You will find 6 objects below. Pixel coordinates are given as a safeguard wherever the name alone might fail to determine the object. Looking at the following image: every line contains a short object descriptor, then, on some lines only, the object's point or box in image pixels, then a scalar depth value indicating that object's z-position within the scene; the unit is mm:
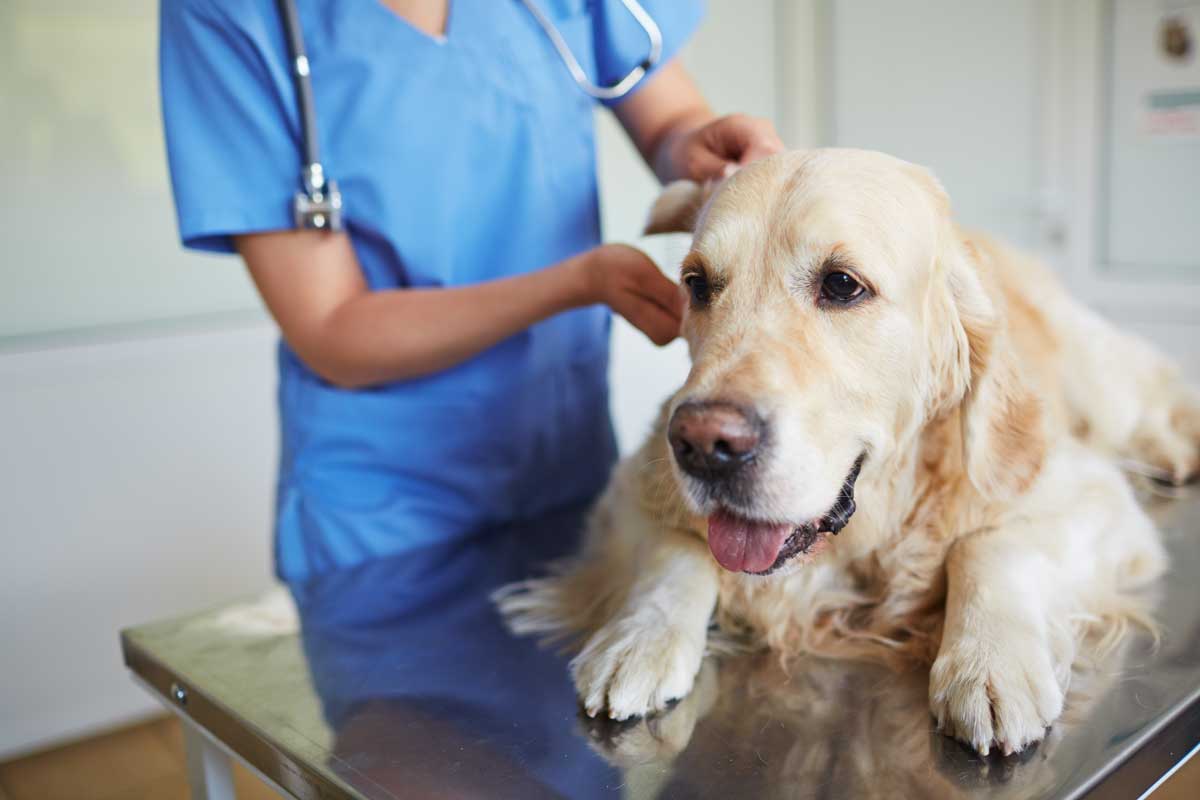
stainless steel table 896
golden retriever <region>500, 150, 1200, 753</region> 980
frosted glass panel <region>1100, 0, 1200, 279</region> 3029
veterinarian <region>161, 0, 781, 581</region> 1359
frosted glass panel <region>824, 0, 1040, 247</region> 3412
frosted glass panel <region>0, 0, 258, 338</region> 2705
